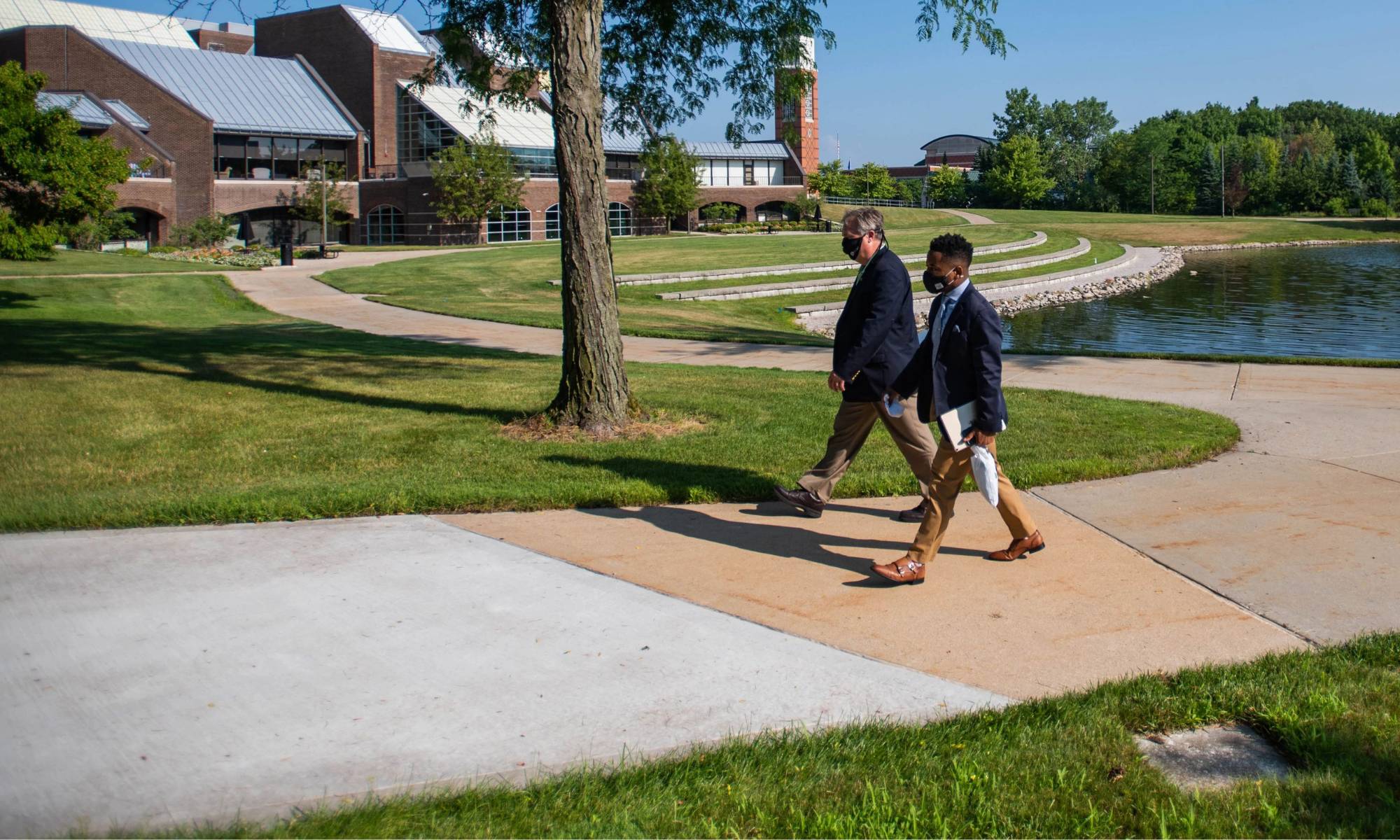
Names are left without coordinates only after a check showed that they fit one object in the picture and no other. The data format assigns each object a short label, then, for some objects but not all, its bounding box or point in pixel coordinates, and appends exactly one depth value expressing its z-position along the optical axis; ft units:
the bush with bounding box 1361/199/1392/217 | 311.68
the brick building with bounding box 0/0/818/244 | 169.48
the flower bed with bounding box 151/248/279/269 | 120.67
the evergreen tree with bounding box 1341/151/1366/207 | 315.58
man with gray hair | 20.68
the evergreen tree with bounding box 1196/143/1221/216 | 328.90
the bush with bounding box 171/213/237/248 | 151.84
